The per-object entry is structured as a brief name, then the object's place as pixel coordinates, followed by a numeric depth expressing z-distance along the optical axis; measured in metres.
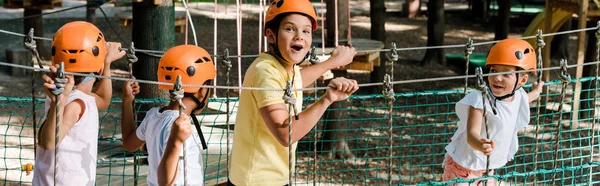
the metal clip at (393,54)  3.52
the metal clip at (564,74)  3.27
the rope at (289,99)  2.57
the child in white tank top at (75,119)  2.82
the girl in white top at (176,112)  2.78
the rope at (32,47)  3.17
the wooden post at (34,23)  9.70
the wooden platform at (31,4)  9.09
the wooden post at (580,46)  7.28
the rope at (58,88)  2.47
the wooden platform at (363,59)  6.03
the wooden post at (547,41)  8.20
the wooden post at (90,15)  11.10
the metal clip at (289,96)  2.57
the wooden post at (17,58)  9.36
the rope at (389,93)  2.82
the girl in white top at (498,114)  3.40
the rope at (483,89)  2.97
